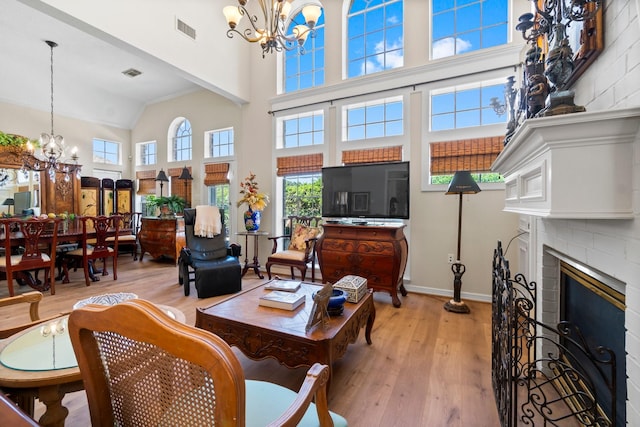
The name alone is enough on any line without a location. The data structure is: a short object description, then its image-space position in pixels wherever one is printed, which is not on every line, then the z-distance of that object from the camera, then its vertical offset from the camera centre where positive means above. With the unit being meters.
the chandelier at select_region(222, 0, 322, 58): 2.49 +1.76
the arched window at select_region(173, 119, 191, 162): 6.06 +1.47
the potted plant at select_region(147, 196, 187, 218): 5.50 +0.06
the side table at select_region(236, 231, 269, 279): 4.41 -0.80
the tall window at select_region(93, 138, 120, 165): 6.28 +1.31
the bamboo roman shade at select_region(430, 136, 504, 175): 3.28 +0.67
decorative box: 2.11 -0.62
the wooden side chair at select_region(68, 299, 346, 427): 0.54 -0.37
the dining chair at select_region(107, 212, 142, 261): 5.38 -0.54
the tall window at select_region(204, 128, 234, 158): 5.54 +1.33
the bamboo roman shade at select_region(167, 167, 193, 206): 5.84 +0.49
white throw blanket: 3.86 -0.20
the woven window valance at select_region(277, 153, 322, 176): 4.37 +0.72
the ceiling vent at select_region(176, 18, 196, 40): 3.71 +2.47
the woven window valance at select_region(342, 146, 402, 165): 3.82 +0.76
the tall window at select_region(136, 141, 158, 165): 6.61 +1.34
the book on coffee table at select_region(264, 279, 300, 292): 2.33 -0.67
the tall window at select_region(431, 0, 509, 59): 3.37 +2.32
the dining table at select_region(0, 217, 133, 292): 3.61 -0.46
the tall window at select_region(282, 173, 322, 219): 4.53 +0.23
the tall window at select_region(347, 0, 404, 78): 3.93 +2.53
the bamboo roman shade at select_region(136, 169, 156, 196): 6.38 +0.61
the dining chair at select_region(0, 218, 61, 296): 3.27 -0.49
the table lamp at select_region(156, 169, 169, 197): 5.75 +0.64
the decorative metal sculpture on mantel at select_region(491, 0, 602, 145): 1.17 +0.74
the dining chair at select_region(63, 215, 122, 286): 4.00 -0.63
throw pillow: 4.19 -0.42
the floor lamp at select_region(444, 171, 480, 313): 2.92 -0.16
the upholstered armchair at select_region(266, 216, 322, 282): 3.86 -0.54
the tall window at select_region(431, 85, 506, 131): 3.38 +1.29
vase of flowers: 4.45 +0.08
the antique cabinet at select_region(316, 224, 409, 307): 3.18 -0.55
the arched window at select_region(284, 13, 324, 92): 4.52 +2.42
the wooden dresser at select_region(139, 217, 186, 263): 5.26 -0.56
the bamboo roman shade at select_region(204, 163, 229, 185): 5.36 +0.69
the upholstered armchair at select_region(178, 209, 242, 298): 3.41 -0.72
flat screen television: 3.47 +0.23
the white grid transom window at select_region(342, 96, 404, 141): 3.94 +1.32
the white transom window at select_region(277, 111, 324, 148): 4.52 +1.32
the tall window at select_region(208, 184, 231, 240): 5.52 +0.22
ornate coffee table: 1.58 -0.76
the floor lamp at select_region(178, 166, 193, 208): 5.61 +0.61
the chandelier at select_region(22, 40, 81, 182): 4.51 +0.86
